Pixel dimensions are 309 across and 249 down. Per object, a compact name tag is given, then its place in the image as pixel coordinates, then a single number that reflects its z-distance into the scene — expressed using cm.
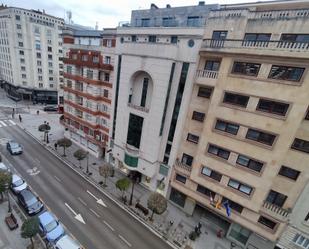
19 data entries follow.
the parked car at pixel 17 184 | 2541
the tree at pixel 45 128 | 4129
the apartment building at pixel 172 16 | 2623
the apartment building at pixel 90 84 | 3262
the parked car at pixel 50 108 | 6378
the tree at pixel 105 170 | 2944
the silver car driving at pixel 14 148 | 3541
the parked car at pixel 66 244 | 1848
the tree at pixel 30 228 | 1773
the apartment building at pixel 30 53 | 5978
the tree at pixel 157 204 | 2344
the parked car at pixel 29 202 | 2313
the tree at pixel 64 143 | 3603
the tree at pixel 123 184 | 2656
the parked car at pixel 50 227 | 1973
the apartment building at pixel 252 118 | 1730
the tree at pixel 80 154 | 3312
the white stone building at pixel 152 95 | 2388
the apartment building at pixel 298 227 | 1823
